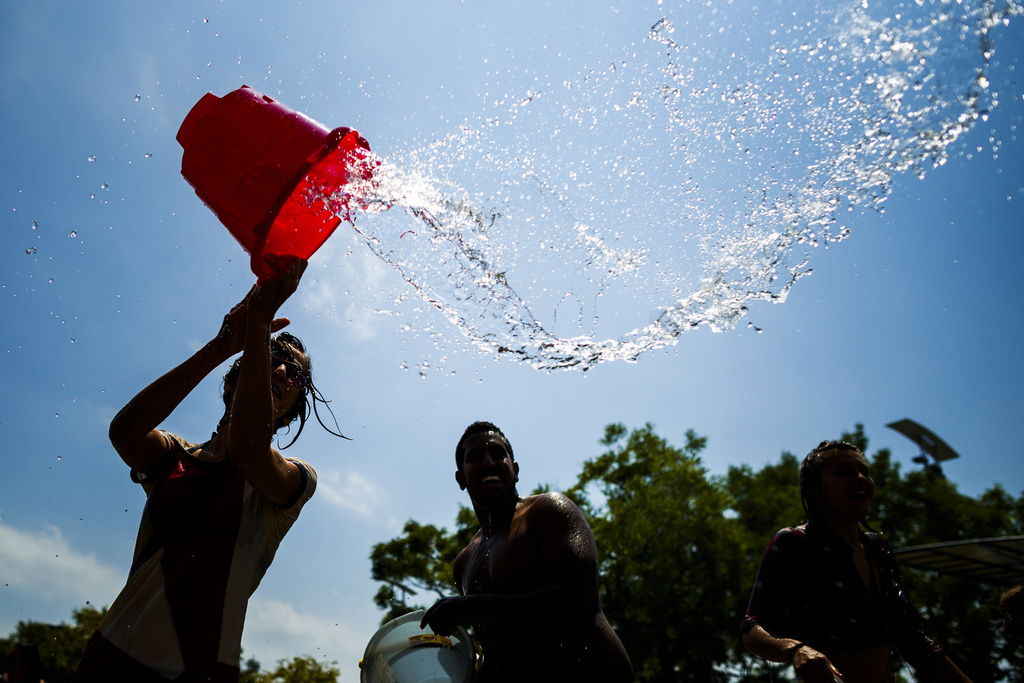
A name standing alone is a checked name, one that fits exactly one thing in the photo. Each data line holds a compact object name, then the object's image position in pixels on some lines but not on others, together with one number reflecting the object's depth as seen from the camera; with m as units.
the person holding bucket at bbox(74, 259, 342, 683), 1.63
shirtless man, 2.01
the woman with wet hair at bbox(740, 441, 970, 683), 2.28
